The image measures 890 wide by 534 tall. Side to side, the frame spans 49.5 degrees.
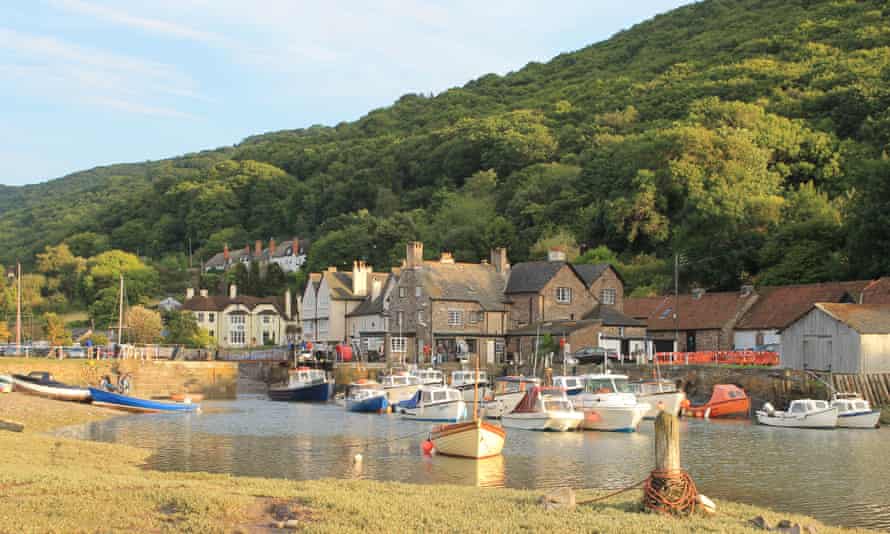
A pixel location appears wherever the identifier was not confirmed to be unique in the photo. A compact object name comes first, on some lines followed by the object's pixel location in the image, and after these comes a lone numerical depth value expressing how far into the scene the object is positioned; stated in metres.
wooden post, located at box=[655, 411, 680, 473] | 16.77
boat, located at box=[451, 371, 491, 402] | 57.69
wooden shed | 49.88
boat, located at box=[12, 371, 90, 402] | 53.00
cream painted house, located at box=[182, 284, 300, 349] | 116.00
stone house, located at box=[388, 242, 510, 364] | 74.25
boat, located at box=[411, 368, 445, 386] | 60.31
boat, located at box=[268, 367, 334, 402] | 69.19
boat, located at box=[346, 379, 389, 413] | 56.97
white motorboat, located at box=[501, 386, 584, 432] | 43.28
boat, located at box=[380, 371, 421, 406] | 58.19
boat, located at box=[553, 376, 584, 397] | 49.25
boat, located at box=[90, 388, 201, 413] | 52.69
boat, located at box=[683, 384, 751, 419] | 51.25
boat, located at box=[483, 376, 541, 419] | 50.31
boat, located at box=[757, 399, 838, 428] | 44.12
